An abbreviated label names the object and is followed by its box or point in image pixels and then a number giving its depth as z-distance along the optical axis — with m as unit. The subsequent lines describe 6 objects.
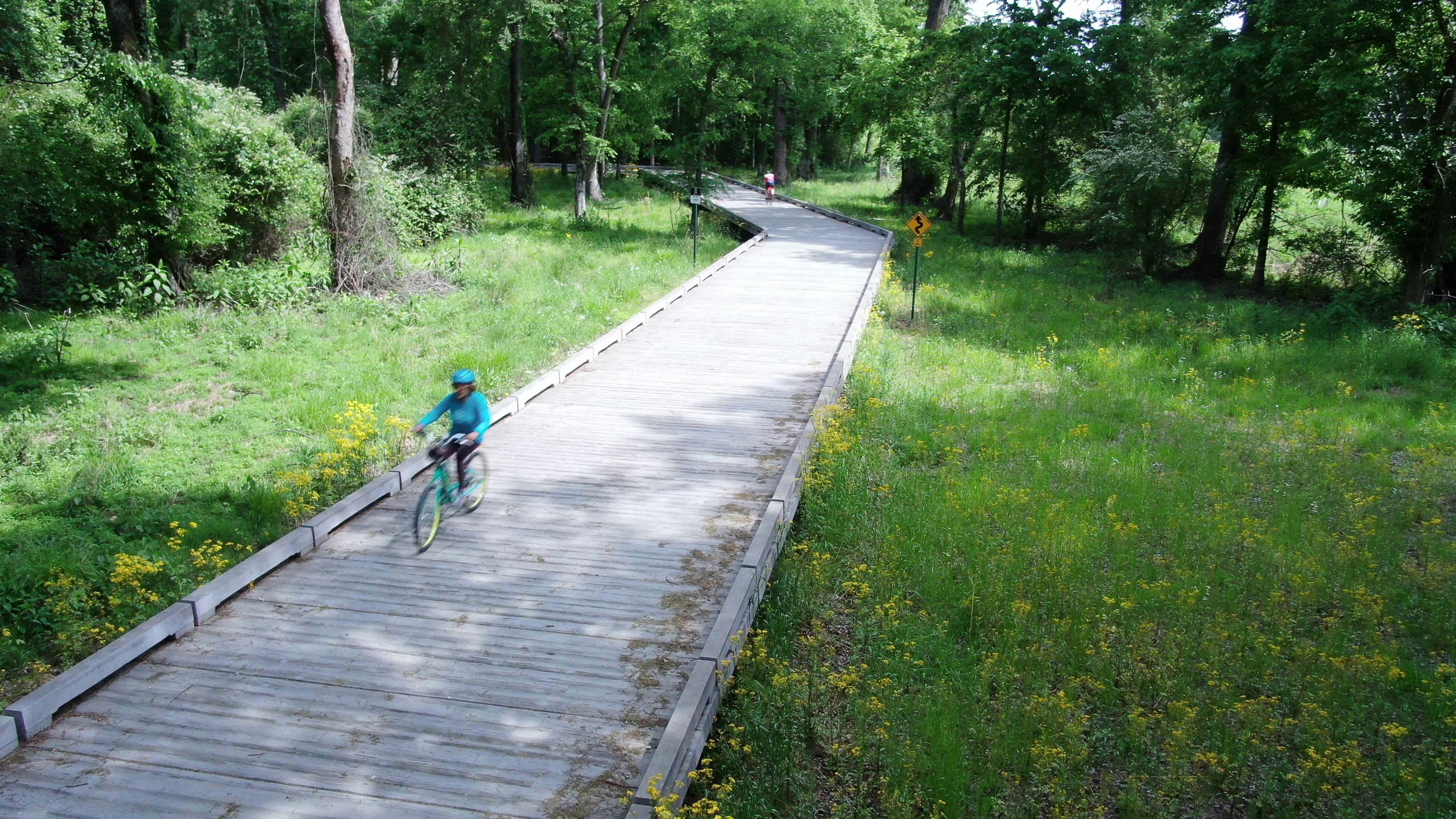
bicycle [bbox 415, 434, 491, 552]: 7.90
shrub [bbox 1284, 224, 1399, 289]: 20.19
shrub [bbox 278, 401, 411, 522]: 8.92
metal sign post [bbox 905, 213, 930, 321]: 17.16
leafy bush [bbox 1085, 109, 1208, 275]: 21.77
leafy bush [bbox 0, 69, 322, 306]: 15.92
